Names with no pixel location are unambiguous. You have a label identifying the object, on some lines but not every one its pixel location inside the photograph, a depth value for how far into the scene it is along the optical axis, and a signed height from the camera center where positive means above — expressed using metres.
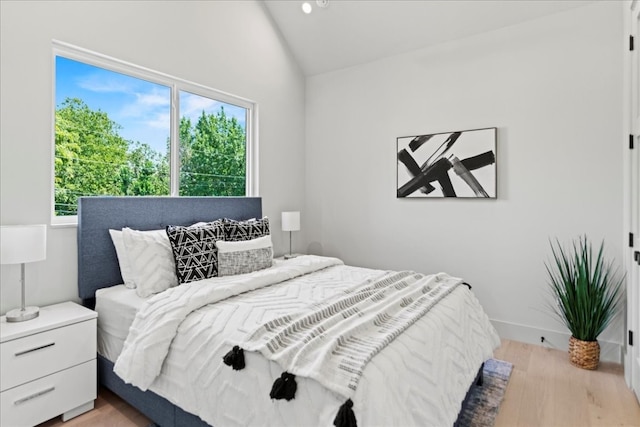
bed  1.35 -0.62
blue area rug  2.08 -1.16
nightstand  1.86 -0.84
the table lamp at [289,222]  3.95 -0.13
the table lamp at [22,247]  1.96 -0.20
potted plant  2.72 -0.65
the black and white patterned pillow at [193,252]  2.48 -0.29
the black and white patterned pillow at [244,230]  2.88 -0.16
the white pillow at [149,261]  2.35 -0.34
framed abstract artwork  3.35 +0.44
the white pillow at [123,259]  2.49 -0.33
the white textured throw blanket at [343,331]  1.33 -0.53
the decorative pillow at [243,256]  2.63 -0.34
